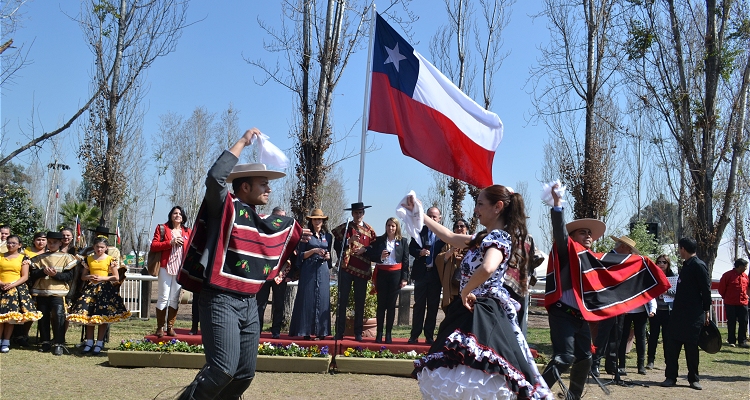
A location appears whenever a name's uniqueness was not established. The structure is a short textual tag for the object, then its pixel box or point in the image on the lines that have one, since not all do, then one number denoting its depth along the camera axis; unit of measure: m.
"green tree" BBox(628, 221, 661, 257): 18.36
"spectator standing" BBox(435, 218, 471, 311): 9.15
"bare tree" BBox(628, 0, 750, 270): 14.63
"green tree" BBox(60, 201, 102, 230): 30.10
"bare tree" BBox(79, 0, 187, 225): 16.19
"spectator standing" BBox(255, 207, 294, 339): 10.59
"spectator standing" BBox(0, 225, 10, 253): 12.05
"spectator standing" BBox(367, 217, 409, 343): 10.36
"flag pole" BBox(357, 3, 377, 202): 8.71
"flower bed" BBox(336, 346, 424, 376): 9.28
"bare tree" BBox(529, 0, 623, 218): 17.06
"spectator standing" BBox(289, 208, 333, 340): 10.46
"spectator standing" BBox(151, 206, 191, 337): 10.05
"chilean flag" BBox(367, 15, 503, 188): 8.58
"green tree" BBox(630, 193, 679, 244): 40.88
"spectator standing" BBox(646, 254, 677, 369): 11.41
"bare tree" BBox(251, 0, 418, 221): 14.38
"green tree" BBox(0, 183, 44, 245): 16.58
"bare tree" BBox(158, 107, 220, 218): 44.94
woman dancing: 4.04
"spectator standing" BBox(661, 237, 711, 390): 9.50
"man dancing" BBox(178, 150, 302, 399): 4.45
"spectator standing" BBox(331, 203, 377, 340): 10.27
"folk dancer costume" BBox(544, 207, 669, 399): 6.25
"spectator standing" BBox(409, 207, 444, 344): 10.51
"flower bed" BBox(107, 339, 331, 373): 9.06
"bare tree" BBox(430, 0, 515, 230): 22.06
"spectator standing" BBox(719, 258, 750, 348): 15.34
